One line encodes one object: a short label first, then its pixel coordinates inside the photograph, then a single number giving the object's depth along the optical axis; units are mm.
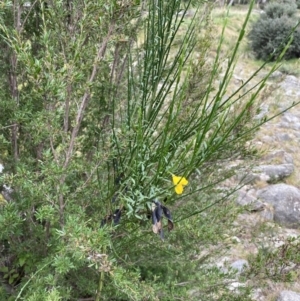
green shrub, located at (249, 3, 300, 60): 10828
